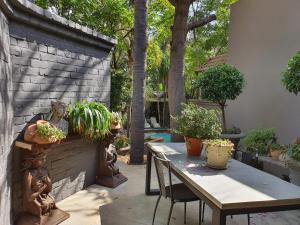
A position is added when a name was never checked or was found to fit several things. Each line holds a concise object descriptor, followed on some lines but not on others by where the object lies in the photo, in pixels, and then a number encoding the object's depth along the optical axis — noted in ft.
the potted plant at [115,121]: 10.99
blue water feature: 27.99
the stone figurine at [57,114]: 8.28
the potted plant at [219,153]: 6.93
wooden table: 4.91
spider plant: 9.13
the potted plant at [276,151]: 12.11
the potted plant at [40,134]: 7.20
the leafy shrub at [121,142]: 17.71
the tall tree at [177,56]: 16.86
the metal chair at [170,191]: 7.47
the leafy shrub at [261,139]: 13.19
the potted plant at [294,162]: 9.07
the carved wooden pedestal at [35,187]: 7.31
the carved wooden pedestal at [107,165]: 11.36
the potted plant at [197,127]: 8.01
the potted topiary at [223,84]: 15.41
